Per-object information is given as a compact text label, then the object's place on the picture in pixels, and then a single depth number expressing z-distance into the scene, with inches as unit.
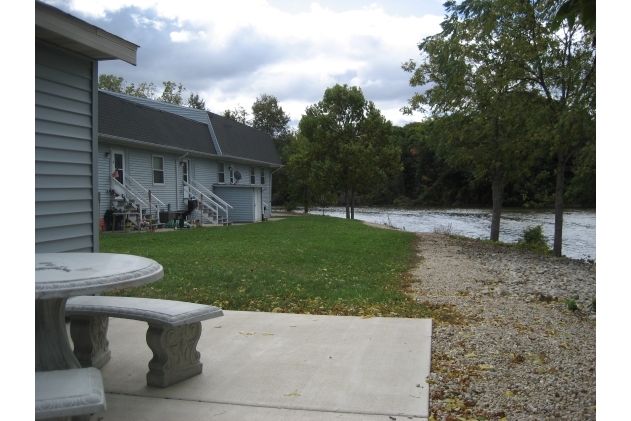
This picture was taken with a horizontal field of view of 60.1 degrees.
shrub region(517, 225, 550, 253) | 726.6
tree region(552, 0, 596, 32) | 142.4
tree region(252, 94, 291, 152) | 2185.0
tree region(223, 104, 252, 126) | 2236.7
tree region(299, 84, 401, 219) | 1278.3
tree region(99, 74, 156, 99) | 1827.0
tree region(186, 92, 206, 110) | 2161.3
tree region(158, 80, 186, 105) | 2043.6
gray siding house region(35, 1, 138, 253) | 207.2
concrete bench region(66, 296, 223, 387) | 154.9
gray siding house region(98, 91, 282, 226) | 773.3
